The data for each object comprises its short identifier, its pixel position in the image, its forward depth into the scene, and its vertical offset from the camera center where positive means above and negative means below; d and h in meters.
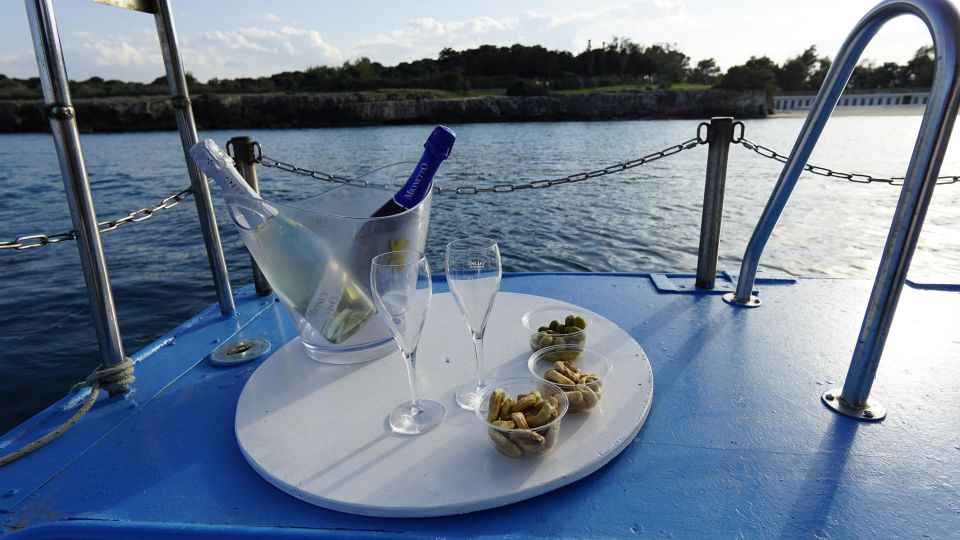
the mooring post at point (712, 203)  2.22 -0.36
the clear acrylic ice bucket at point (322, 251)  1.34 -0.34
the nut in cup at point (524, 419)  1.00 -0.58
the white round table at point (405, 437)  0.97 -0.68
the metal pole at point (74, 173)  1.32 -0.14
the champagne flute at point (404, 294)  1.04 -0.35
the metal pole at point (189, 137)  1.93 -0.06
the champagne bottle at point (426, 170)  1.38 -0.13
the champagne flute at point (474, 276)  1.13 -0.34
